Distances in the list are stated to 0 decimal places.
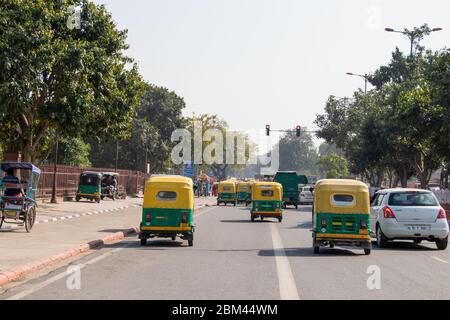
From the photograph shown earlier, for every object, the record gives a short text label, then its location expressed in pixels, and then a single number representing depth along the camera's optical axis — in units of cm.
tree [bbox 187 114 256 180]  13848
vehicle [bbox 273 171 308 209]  5934
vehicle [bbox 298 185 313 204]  7112
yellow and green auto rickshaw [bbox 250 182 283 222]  3638
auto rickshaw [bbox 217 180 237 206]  6569
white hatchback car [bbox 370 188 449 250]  2222
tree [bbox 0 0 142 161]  3372
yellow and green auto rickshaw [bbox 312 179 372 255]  2022
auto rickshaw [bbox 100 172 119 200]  6081
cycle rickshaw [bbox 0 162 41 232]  2453
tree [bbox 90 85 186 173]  10075
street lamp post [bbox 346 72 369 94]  7681
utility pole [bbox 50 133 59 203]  4805
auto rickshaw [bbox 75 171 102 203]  5347
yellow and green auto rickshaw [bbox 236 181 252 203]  6669
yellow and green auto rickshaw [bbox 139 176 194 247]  2200
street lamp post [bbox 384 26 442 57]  5380
